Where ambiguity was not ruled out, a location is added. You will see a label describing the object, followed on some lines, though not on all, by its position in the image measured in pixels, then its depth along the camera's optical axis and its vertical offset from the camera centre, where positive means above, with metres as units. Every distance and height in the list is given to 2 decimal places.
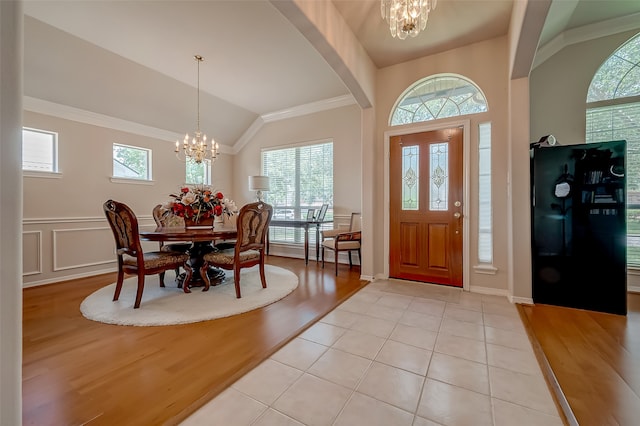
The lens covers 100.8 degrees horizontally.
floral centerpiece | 3.22 +0.09
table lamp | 5.11 +0.57
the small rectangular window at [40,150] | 3.46 +0.84
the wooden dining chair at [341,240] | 3.91 -0.43
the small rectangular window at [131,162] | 4.34 +0.87
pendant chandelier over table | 3.90 +0.96
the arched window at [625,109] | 3.12 +1.25
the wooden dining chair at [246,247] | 3.02 -0.41
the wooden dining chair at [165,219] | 3.95 -0.10
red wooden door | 3.34 +0.08
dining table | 2.79 -0.29
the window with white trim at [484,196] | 3.19 +0.20
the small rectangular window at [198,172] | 5.38 +0.85
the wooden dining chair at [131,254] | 2.66 -0.45
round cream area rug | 2.45 -0.95
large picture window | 5.00 +0.62
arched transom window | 3.30 +1.48
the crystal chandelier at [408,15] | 2.02 +1.54
